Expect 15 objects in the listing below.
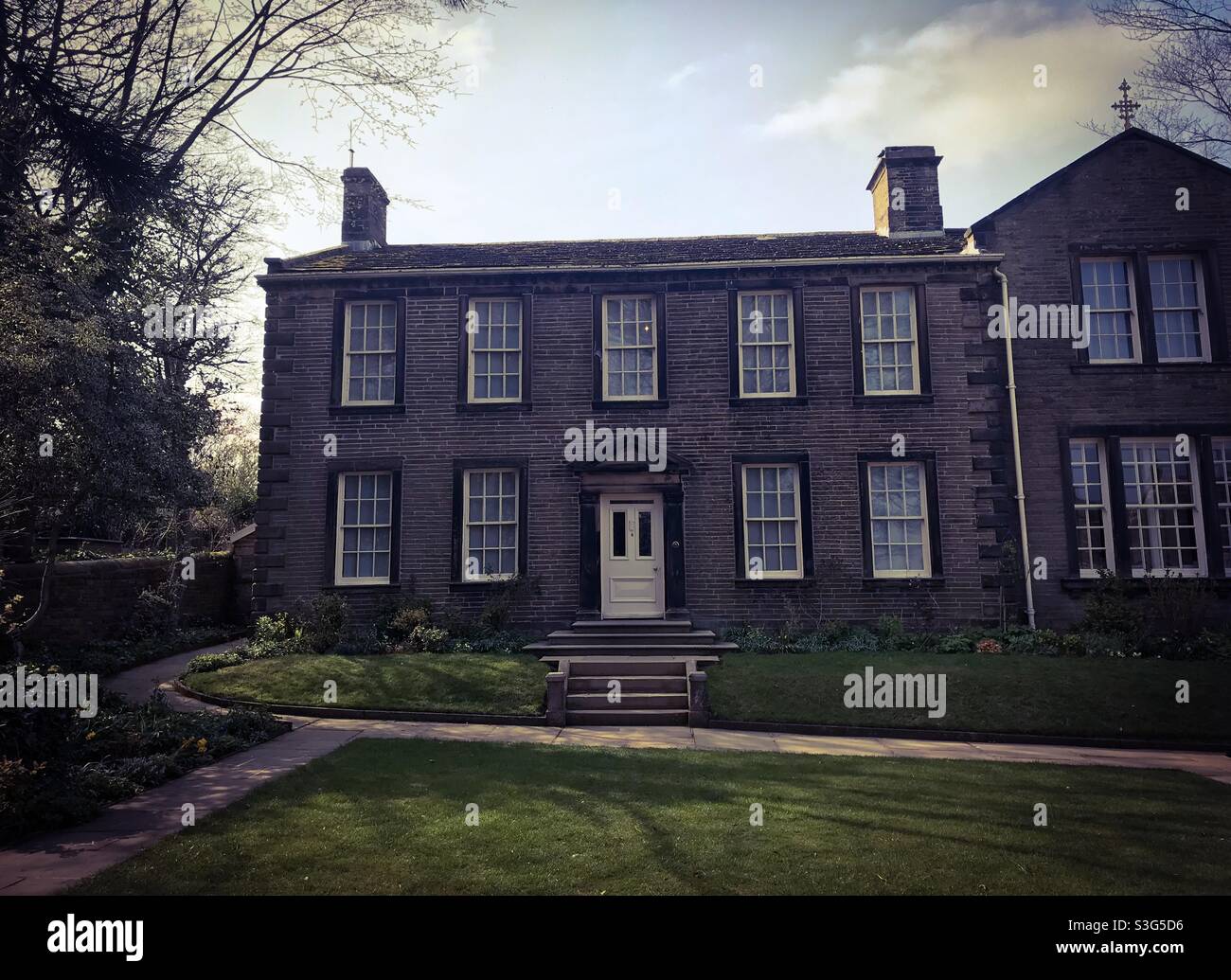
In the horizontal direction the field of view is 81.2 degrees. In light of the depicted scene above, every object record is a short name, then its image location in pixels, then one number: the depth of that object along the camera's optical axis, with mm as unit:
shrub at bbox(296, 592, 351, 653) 14578
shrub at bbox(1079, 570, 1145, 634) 14539
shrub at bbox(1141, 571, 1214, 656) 14164
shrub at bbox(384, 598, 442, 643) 14938
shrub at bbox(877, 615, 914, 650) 14234
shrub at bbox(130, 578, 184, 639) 17375
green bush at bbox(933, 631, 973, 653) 13898
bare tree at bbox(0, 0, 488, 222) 9391
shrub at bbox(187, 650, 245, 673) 13719
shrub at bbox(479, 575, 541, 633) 15117
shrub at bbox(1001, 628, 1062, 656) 13656
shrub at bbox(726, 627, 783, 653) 14266
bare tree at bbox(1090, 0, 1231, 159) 16172
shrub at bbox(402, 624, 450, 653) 14398
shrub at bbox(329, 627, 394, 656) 14211
